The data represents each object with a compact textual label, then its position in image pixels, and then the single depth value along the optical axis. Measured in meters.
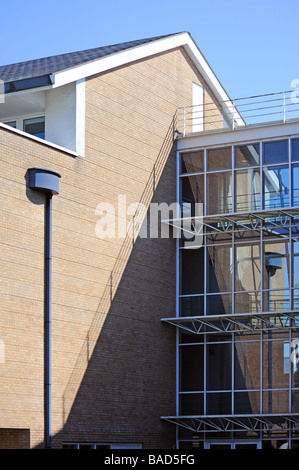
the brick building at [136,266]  21.94
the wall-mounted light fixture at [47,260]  21.88
